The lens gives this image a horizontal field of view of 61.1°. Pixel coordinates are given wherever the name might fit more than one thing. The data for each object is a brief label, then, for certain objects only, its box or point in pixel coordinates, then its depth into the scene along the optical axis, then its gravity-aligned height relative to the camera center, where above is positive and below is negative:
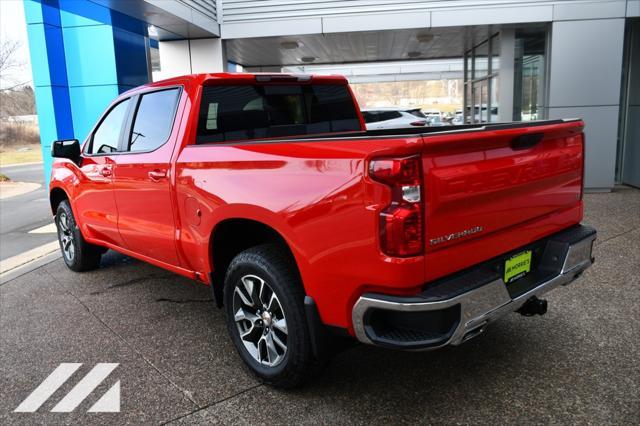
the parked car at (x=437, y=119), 27.60 -0.79
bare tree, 23.70 +2.63
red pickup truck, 2.40 -0.56
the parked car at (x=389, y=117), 16.58 -0.36
